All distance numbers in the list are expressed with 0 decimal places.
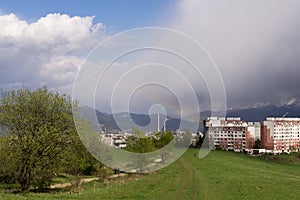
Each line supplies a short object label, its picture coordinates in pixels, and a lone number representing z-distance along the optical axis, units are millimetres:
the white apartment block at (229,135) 156750
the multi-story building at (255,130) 163588
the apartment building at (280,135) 149625
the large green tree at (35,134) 31584
